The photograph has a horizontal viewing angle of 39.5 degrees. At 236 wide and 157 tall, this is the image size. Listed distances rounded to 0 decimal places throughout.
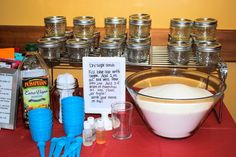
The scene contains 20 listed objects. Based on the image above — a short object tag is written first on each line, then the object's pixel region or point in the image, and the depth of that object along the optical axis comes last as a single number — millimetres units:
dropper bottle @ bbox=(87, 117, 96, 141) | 1006
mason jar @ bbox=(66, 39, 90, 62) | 1149
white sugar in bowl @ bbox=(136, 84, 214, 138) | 923
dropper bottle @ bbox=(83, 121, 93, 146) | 977
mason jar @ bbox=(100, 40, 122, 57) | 1141
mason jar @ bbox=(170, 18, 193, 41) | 1199
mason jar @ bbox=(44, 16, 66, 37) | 1255
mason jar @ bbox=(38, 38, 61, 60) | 1171
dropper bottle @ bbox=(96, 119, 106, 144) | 989
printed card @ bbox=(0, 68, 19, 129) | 1032
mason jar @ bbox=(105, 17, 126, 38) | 1252
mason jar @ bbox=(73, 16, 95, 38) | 1219
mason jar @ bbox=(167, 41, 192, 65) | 1126
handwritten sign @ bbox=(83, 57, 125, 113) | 1093
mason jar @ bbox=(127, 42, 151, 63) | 1140
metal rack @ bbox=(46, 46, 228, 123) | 1100
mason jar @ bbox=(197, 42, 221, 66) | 1115
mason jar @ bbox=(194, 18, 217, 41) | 1194
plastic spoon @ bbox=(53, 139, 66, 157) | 896
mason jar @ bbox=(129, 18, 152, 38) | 1200
